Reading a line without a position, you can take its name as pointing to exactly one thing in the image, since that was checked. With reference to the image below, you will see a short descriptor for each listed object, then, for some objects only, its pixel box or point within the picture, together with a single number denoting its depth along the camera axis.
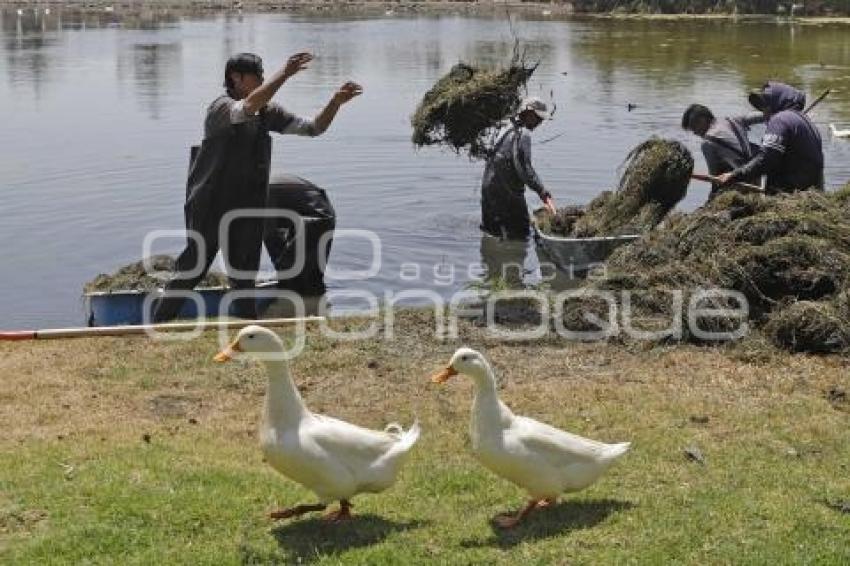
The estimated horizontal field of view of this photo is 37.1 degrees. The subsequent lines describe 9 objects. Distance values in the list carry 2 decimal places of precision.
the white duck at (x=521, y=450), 7.36
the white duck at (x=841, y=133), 25.13
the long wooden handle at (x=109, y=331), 11.68
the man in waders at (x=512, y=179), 16.19
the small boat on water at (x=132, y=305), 12.91
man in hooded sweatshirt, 13.79
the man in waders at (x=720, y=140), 15.14
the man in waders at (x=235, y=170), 11.69
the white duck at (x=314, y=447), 7.15
